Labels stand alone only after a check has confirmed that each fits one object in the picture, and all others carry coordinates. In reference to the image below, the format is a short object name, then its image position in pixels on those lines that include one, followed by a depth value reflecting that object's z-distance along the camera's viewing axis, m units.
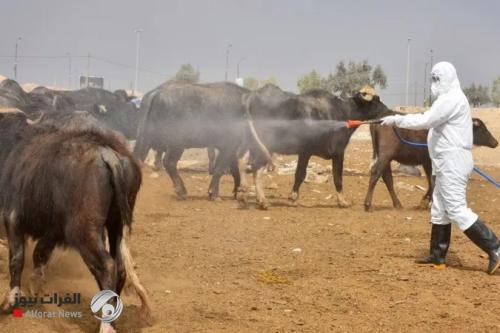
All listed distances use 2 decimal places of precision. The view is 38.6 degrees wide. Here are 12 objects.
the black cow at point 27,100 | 11.13
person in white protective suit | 7.42
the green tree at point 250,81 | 56.74
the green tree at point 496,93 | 63.34
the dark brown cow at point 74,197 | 4.94
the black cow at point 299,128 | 12.77
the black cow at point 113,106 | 18.34
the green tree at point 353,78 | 53.44
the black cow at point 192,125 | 13.15
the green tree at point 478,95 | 62.91
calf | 12.83
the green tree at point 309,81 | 61.76
